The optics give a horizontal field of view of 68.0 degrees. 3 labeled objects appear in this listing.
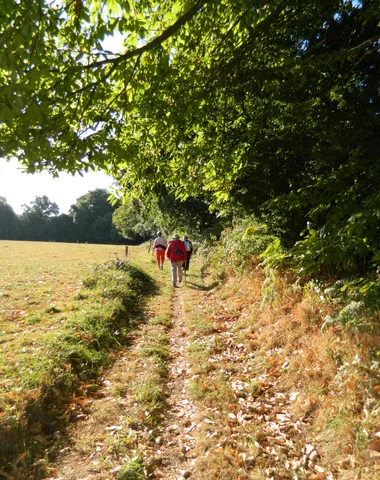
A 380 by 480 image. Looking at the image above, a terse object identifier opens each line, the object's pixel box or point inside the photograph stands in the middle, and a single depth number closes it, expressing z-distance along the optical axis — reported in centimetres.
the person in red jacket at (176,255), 1132
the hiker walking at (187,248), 1319
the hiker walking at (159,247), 1488
